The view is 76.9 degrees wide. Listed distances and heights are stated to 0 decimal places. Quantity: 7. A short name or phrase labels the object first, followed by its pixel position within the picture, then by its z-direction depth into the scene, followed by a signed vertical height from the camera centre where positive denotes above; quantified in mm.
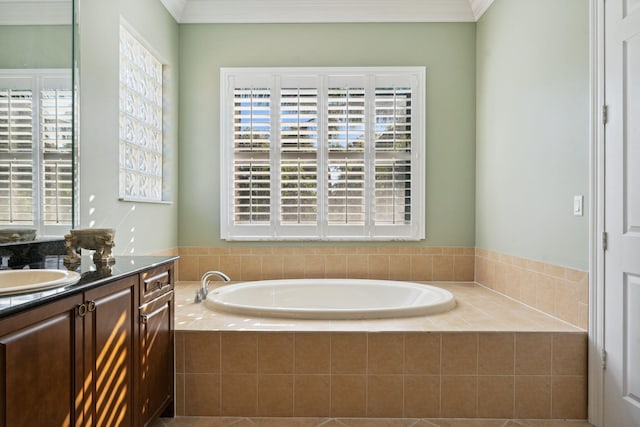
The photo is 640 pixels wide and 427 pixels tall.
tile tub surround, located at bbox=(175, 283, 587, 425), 2131 -861
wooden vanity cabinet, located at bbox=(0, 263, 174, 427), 1074 -504
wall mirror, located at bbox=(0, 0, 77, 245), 1665 +408
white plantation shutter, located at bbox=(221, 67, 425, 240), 3508 +539
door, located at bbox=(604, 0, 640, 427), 1829 -11
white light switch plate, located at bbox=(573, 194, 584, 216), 2160 +46
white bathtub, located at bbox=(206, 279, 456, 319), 3039 -648
